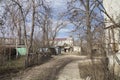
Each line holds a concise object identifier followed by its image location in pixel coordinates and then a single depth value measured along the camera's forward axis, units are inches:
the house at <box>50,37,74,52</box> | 1493.5
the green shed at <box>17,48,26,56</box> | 625.0
